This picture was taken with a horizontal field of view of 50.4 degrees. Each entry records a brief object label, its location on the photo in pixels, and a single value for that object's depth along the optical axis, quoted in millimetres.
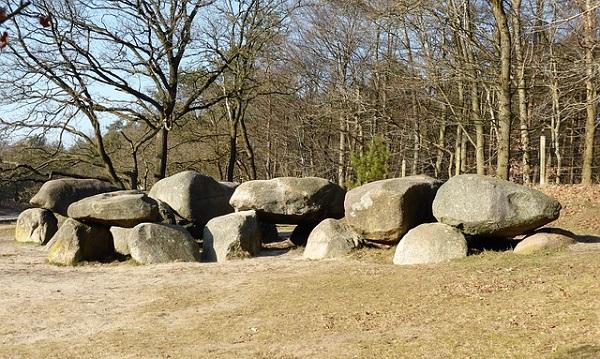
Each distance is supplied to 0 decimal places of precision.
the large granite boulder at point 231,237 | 12648
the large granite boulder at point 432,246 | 10508
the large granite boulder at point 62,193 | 16781
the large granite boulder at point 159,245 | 12203
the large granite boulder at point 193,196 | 14969
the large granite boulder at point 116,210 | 12734
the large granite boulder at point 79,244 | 12578
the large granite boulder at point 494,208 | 10328
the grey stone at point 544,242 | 10155
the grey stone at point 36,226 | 16469
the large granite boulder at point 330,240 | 12164
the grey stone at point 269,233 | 15400
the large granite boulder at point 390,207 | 11609
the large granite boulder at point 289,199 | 13906
